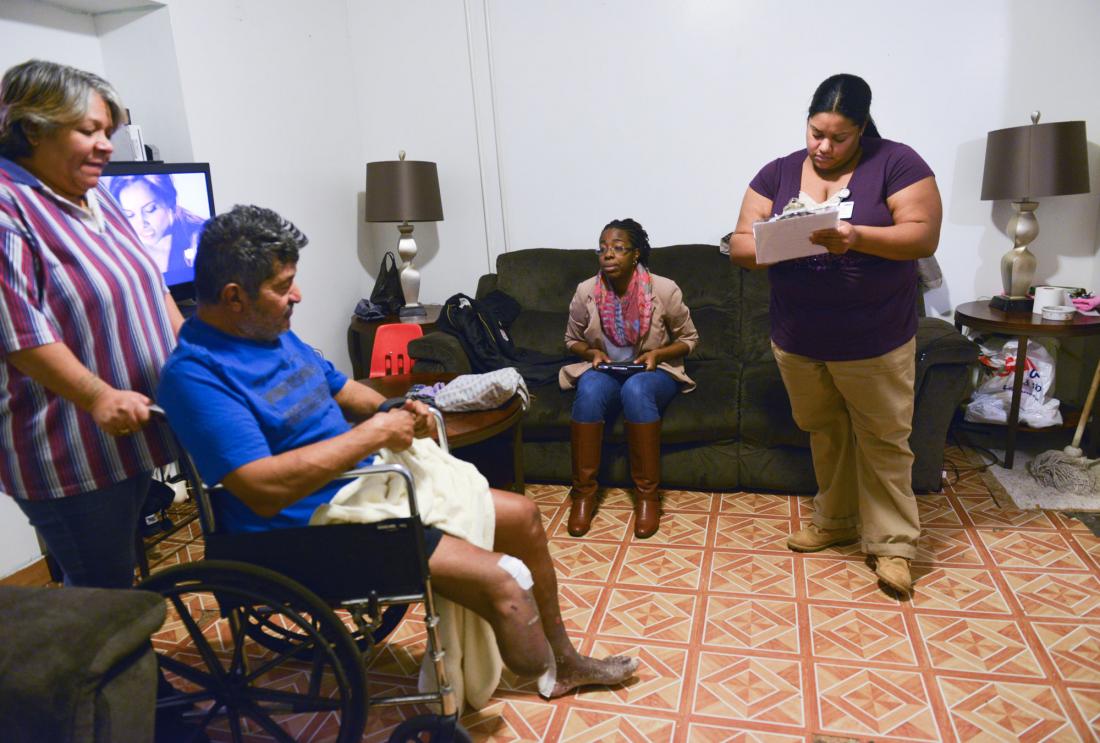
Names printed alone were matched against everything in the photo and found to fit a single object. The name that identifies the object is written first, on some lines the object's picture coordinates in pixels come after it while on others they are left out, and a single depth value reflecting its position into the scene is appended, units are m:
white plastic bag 3.09
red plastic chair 3.23
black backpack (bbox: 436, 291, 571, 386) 3.18
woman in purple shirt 1.98
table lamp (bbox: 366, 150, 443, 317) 3.63
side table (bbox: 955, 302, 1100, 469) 2.86
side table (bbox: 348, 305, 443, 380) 3.72
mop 2.85
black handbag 3.91
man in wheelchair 1.37
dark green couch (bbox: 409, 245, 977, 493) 2.72
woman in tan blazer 2.78
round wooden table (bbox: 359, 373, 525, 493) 2.34
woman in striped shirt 1.34
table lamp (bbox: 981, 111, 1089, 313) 2.93
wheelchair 1.38
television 2.58
